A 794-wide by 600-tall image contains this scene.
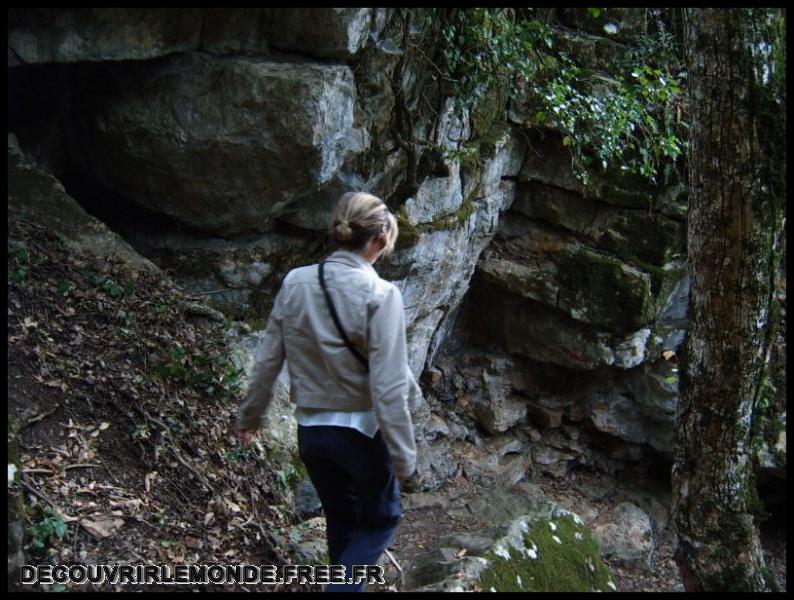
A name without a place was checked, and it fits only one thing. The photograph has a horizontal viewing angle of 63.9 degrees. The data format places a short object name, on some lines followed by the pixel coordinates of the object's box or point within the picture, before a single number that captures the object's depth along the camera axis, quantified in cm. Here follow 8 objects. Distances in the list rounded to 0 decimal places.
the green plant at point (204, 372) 482
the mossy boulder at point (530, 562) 404
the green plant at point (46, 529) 320
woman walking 273
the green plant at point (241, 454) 453
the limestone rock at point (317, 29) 516
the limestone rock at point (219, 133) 524
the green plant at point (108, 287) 512
